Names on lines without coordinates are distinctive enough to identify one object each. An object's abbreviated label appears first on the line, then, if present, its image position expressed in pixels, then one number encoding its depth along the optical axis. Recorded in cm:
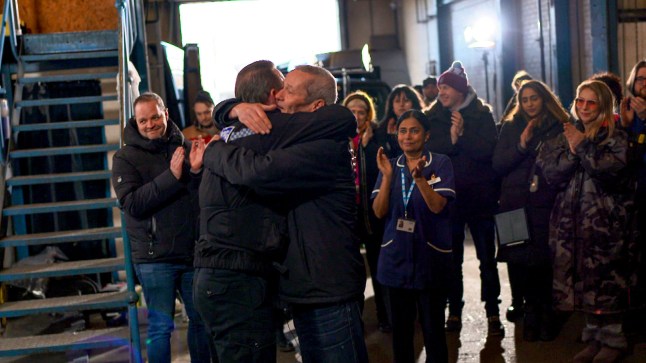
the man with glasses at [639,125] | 616
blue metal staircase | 713
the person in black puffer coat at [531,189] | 618
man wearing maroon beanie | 677
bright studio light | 1311
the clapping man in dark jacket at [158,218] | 511
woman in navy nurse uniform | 508
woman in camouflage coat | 566
